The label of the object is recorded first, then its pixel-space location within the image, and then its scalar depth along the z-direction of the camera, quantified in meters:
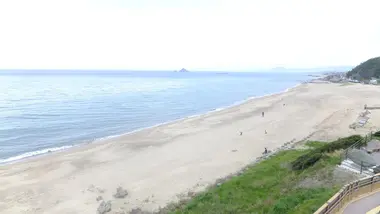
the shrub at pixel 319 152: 19.05
